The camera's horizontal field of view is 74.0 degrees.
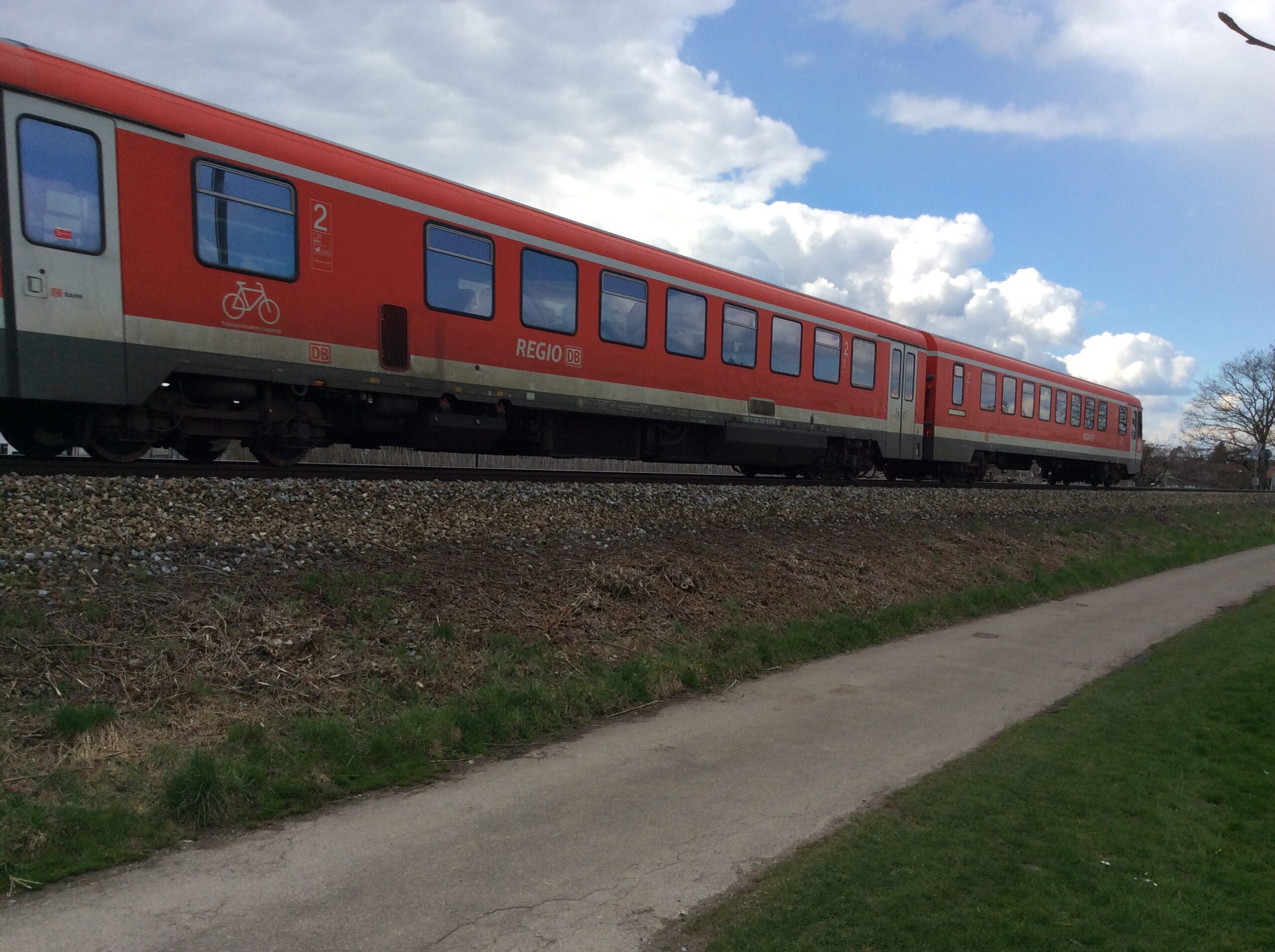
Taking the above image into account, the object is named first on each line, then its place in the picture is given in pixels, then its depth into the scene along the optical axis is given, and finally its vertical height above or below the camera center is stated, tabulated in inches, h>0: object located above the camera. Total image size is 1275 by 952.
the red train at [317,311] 274.7 +46.8
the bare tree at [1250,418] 2469.2 +61.5
